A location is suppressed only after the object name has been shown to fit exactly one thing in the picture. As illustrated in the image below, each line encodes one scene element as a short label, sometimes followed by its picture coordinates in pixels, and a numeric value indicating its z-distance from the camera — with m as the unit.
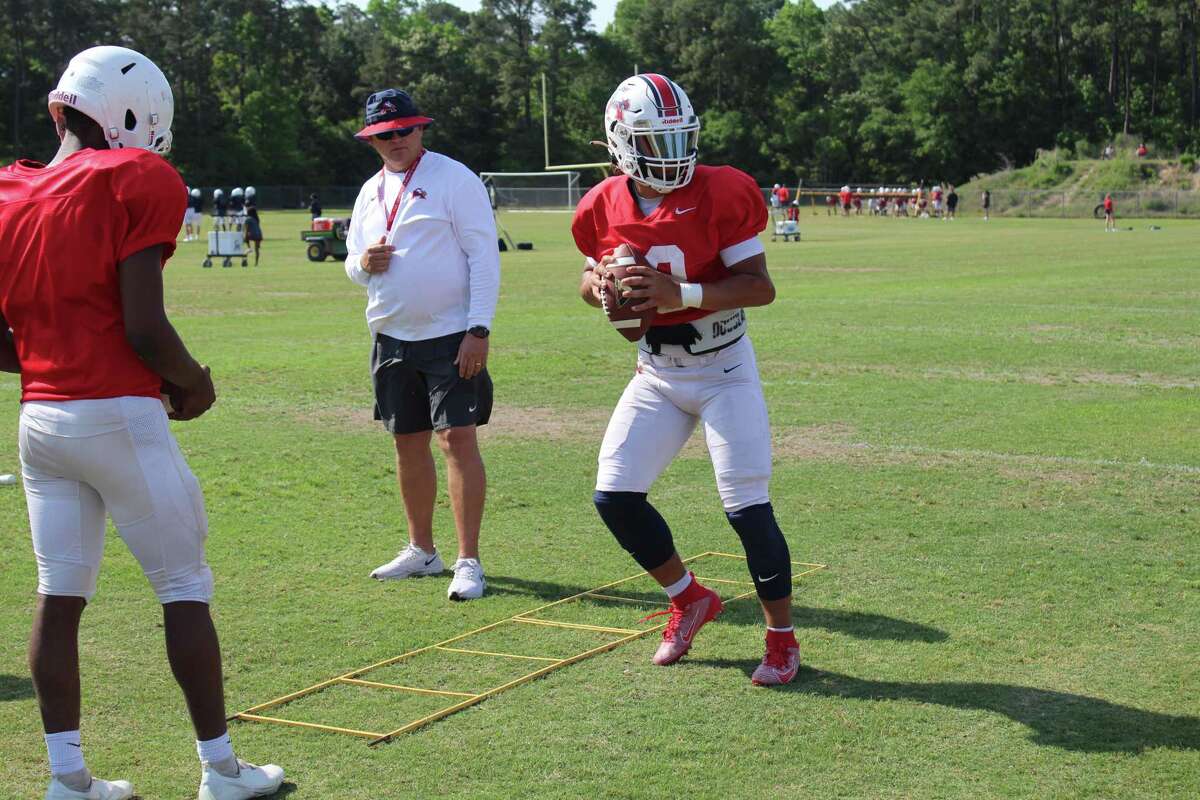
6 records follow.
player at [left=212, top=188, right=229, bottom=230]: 36.22
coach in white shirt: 6.55
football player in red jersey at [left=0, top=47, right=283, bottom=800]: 3.80
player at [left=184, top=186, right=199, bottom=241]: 38.82
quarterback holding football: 5.15
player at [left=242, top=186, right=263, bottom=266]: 32.38
